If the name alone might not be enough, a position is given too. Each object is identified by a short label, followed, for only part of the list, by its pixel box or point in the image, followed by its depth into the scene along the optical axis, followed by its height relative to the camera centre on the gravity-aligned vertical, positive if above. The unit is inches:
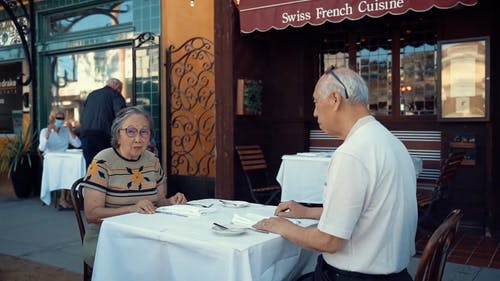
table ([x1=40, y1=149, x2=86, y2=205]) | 270.2 -27.4
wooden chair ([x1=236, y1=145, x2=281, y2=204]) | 237.9 -27.7
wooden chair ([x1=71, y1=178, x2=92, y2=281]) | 113.9 -21.1
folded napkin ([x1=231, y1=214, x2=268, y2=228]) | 89.2 -18.2
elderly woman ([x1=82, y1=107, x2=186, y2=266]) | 105.3 -12.7
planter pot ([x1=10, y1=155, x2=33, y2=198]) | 327.9 -39.1
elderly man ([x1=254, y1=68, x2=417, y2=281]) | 68.7 -11.0
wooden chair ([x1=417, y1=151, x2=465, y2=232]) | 191.0 -28.5
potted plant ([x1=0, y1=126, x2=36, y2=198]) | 324.2 -28.3
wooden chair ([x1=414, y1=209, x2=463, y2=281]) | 67.4 -18.8
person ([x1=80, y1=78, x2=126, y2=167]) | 251.1 +0.4
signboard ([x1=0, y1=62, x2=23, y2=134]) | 363.9 +19.0
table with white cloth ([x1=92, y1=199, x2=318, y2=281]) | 75.1 -21.4
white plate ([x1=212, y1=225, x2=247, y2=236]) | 81.0 -18.2
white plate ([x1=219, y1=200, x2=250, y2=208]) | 110.8 -19.0
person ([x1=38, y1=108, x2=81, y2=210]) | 289.4 -10.5
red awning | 188.7 +43.9
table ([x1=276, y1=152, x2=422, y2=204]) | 204.7 -23.7
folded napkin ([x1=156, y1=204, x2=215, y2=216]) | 99.3 -18.3
